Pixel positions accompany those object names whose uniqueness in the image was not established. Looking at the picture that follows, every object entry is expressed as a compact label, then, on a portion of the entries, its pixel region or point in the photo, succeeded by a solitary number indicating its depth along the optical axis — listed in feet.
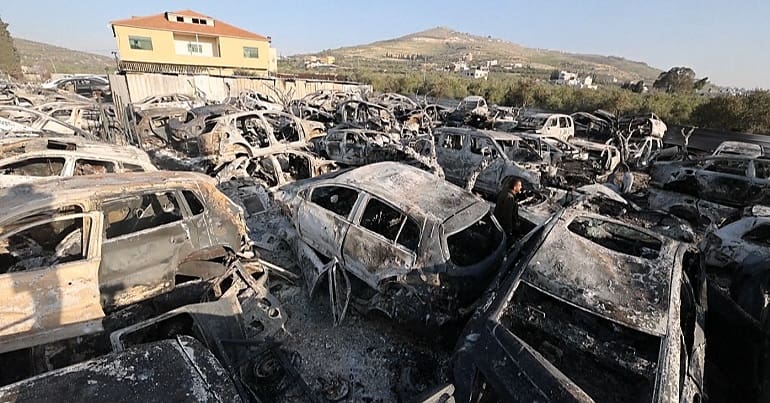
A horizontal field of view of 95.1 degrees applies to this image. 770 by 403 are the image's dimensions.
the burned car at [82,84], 83.25
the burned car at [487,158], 25.95
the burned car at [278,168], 27.14
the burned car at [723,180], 21.33
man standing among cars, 16.29
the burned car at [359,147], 30.30
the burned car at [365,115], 45.73
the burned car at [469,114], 53.62
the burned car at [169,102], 45.36
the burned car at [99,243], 9.56
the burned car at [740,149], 28.53
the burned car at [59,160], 17.01
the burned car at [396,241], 12.13
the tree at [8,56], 119.05
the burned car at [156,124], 37.37
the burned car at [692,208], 20.77
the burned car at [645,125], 47.01
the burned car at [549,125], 39.96
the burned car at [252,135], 27.40
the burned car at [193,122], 32.53
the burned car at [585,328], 7.69
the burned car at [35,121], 28.17
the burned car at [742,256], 12.74
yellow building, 99.71
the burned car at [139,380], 5.87
